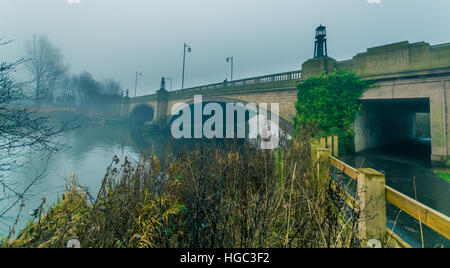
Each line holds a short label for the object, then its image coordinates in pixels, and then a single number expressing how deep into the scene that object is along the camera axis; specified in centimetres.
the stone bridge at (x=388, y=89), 735
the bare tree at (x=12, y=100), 324
